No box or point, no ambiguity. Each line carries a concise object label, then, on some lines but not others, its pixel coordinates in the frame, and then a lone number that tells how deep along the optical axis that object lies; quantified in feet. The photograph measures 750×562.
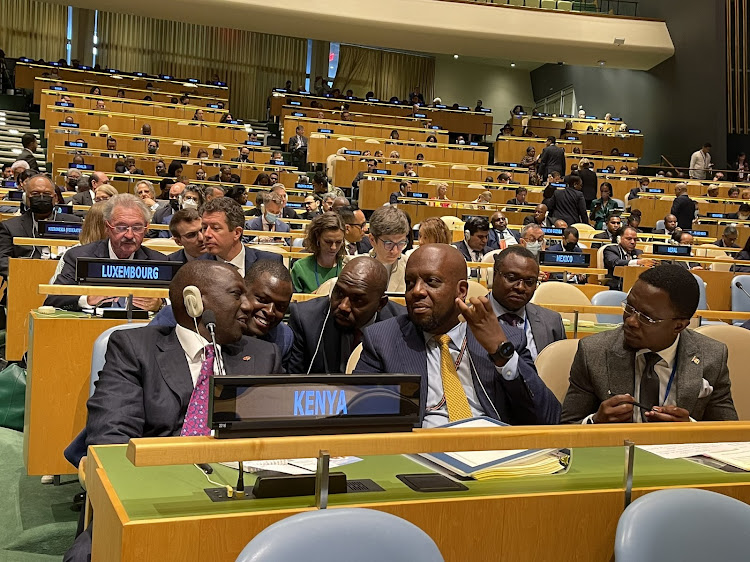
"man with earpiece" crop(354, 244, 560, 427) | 8.16
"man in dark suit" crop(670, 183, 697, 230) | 46.55
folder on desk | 5.91
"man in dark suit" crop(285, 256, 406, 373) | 10.43
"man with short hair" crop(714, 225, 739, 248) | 37.22
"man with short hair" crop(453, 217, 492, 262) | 23.71
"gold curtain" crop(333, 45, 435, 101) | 88.17
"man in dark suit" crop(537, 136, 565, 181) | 53.67
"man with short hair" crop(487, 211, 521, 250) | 28.49
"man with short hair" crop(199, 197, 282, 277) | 13.62
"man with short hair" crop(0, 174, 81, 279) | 20.35
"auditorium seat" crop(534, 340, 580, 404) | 9.86
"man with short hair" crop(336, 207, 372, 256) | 20.93
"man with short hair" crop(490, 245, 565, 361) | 11.82
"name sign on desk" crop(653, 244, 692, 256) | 31.14
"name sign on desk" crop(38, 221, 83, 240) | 19.11
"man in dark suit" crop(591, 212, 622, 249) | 34.96
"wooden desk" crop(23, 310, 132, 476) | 11.62
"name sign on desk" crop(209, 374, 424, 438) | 4.85
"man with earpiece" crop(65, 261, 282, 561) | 7.59
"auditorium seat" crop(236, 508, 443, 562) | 4.28
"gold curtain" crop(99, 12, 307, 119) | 81.66
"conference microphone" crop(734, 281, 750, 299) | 20.44
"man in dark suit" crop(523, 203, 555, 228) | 36.96
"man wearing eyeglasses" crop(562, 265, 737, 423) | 8.29
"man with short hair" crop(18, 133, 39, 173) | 40.22
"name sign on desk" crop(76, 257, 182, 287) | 11.12
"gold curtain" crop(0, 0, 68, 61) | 77.30
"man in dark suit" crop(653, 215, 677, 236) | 42.88
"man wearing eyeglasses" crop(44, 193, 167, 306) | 13.54
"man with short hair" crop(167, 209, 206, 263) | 14.15
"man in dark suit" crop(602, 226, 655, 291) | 27.48
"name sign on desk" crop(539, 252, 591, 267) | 21.09
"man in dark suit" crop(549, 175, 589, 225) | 43.45
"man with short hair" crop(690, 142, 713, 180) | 62.07
